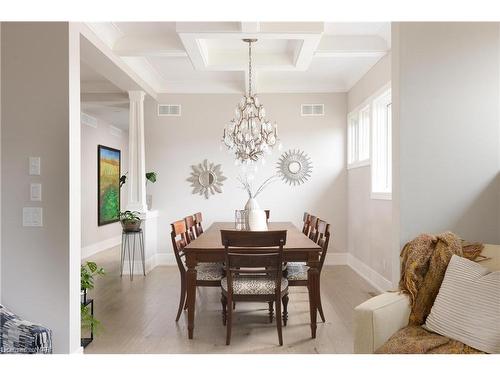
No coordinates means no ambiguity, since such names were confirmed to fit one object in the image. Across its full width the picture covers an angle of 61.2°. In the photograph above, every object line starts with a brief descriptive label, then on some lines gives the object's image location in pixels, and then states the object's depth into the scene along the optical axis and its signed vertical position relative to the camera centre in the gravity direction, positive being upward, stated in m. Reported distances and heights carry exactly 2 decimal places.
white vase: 4.00 -0.29
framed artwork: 8.36 +0.07
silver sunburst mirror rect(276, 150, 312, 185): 6.57 +0.32
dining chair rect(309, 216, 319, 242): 4.05 -0.43
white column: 5.99 +0.46
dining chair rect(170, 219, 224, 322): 3.47 -0.72
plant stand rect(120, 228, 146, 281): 5.74 -0.80
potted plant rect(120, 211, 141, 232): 5.58 -0.44
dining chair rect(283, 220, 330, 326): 3.49 -0.72
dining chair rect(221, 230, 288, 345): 2.96 -0.56
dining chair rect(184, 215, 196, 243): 4.24 -0.42
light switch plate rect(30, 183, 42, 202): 2.66 -0.03
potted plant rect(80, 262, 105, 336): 2.91 -0.75
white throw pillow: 1.78 -0.55
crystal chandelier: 4.62 +0.59
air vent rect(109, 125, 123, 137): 9.15 +1.26
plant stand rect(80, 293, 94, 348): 3.10 -1.13
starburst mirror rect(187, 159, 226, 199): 6.56 +0.14
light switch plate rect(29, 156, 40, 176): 2.65 +0.14
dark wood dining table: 3.22 -0.56
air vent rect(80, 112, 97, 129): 7.57 +1.25
